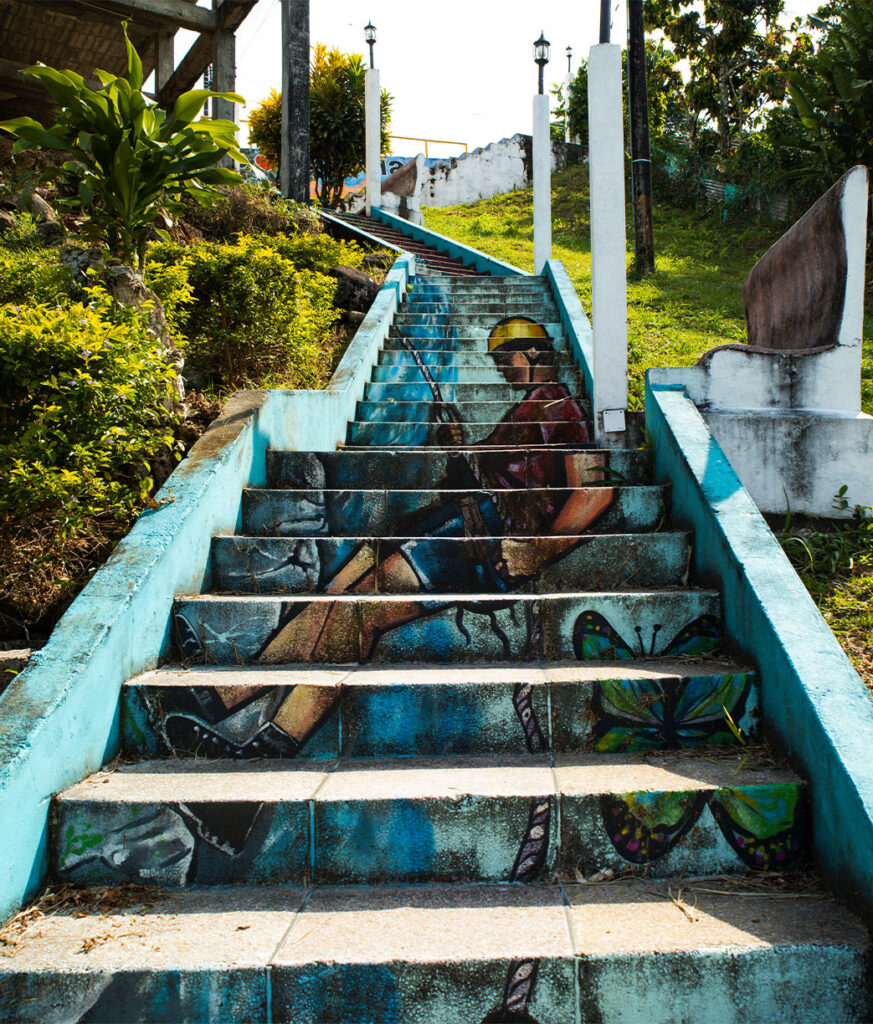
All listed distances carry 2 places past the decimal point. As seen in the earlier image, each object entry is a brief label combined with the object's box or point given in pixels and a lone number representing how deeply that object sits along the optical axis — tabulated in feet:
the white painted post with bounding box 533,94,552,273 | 30.66
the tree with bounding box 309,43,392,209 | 60.75
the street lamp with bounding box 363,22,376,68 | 52.80
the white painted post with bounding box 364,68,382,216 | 46.73
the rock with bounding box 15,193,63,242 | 22.25
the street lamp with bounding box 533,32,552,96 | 35.42
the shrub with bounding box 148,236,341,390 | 16.56
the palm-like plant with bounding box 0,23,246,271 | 13.24
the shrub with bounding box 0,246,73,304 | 13.24
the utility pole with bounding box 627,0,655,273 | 39.55
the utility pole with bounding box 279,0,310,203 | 39.83
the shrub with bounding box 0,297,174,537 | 9.68
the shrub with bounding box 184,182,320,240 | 30.73
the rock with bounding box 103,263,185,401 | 13.09
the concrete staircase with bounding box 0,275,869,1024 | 5.81
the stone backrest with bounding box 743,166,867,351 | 12.80
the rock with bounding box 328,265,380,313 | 26.32
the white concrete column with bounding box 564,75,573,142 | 88.99
